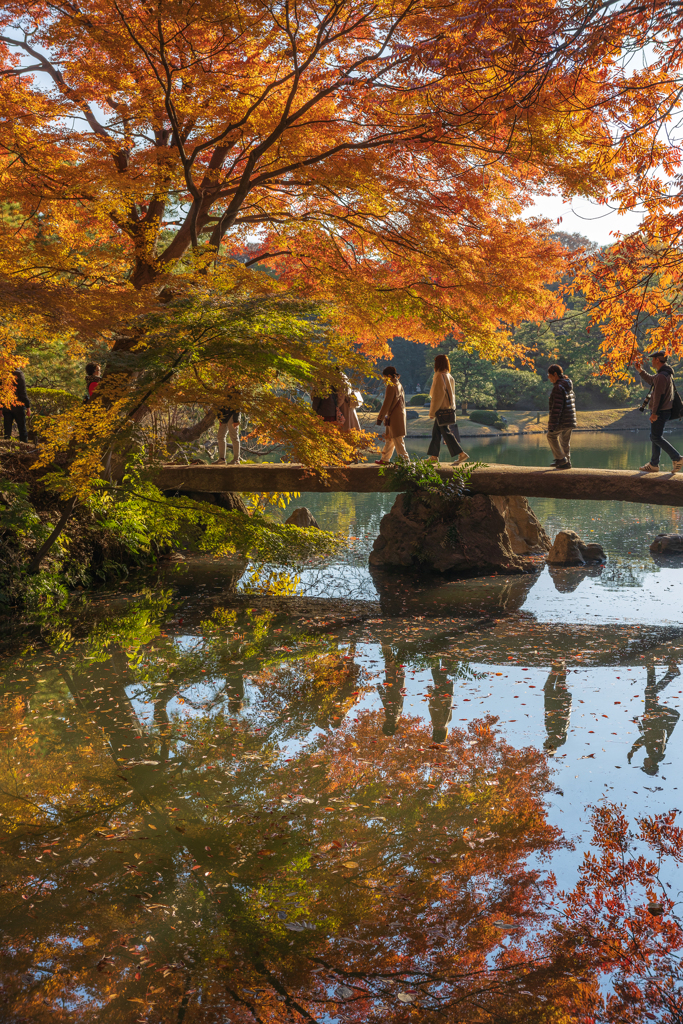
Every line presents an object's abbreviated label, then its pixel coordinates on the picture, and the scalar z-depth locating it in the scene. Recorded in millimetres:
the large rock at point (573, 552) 11492
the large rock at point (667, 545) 12156
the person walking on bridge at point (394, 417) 10453
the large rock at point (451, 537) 10727
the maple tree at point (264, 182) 7672
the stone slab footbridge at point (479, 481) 8953
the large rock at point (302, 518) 13856
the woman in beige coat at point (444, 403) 10016
